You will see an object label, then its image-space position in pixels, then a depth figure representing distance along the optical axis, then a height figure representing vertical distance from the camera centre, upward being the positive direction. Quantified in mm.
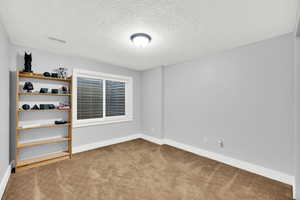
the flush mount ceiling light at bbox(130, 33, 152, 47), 2175 +1002
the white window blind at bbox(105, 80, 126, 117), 4180 +41
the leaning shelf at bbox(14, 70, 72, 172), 2434 -851
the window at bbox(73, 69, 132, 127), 3521 +38
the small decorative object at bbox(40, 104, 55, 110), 2696 -139
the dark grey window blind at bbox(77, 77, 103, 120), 3586 +37
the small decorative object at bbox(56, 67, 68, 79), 3002 +613
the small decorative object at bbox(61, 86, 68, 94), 2987 +220
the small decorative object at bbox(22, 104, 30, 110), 2510 -141
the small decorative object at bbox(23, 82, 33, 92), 2555 +256
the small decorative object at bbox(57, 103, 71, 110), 2921 -149
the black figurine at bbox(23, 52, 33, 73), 2562 +700
